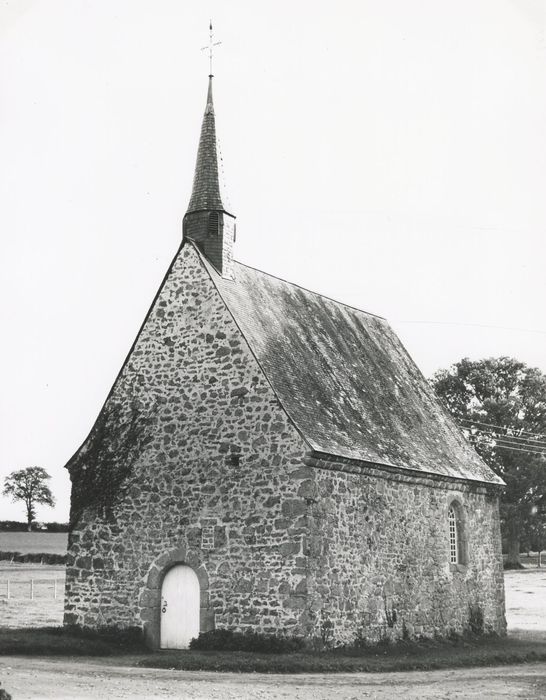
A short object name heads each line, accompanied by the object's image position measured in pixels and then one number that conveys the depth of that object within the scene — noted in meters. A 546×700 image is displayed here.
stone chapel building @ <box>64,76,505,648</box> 19.27
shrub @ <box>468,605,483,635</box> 24.95
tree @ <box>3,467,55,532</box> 103.06
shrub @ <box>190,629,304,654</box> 18.17
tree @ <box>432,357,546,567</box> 56.94
